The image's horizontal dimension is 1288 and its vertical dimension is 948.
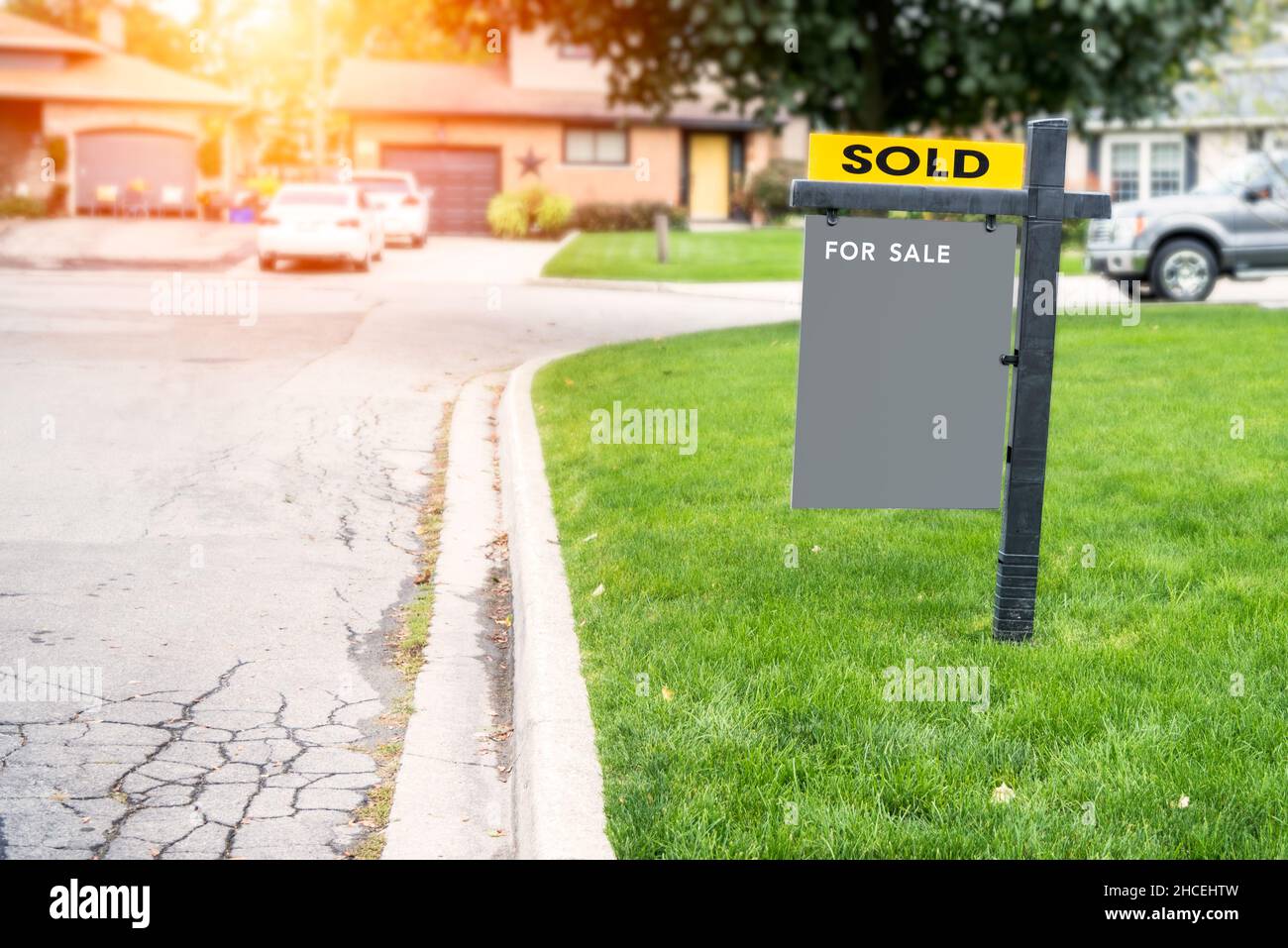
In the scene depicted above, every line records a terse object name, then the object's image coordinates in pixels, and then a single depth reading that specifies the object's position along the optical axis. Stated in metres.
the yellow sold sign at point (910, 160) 5.25
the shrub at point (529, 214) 39.78
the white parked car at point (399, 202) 33.56
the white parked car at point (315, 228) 25.89
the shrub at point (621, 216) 42.28
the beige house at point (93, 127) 40.81
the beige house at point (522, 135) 43.19
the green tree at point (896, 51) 15.76
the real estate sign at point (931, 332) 5.31
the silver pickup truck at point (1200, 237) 19.58
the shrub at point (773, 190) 44.94
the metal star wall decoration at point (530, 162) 43.72
